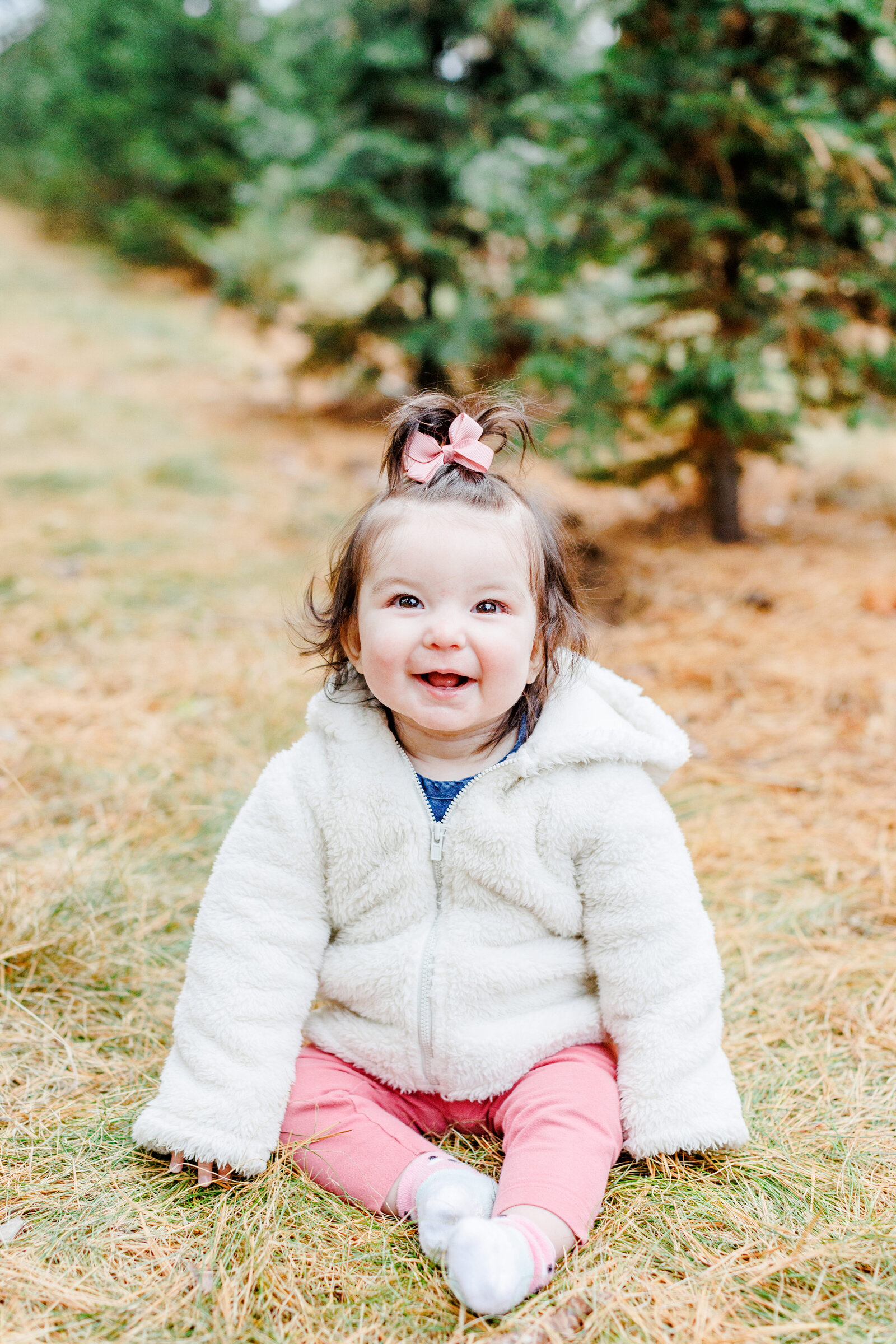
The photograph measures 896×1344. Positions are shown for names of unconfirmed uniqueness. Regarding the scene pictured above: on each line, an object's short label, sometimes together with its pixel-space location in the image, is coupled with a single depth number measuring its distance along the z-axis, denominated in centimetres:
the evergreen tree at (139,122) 1030
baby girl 151
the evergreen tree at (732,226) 339
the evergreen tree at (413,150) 578
